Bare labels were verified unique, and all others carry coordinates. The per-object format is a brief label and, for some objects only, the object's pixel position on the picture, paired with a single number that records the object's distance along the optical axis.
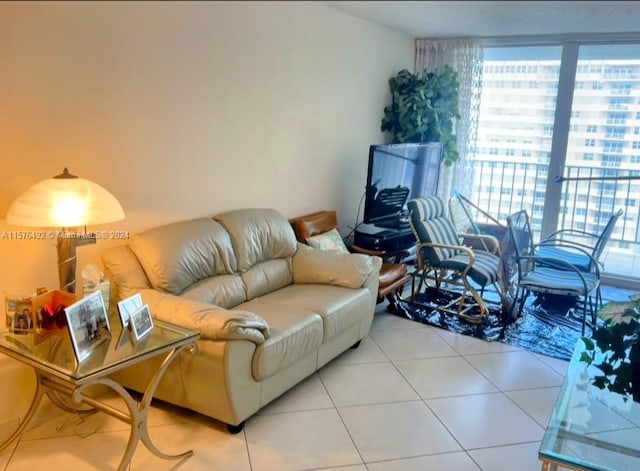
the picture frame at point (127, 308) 2.04
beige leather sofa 2.24
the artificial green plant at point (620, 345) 2.00
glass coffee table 1.82
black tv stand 3.93
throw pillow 3.52
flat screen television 3.96
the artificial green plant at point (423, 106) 4.59
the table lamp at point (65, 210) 1.96
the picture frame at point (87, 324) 1.87
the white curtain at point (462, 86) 4.86
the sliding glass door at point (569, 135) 4.57
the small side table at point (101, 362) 1.83
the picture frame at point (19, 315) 2.06
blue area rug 3.41
